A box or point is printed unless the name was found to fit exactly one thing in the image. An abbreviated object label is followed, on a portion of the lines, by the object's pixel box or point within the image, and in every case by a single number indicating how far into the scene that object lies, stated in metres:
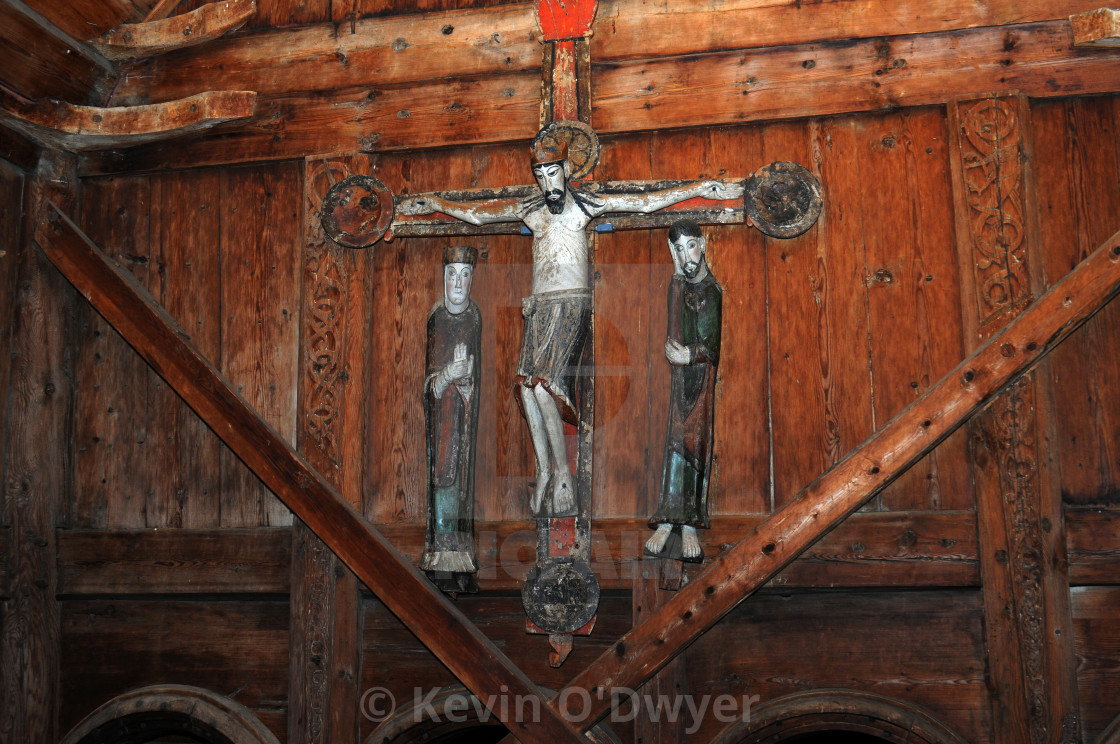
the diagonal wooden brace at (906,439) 3.88
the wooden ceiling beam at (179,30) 4.96
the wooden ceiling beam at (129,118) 4.81
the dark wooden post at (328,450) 4.45
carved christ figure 4.17
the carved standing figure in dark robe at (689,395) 4.11
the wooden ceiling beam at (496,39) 4.43
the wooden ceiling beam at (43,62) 4.58
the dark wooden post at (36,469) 4.68
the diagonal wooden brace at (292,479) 4.09
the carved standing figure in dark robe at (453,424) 4.28
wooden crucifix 4.14
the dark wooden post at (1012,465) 3.93
